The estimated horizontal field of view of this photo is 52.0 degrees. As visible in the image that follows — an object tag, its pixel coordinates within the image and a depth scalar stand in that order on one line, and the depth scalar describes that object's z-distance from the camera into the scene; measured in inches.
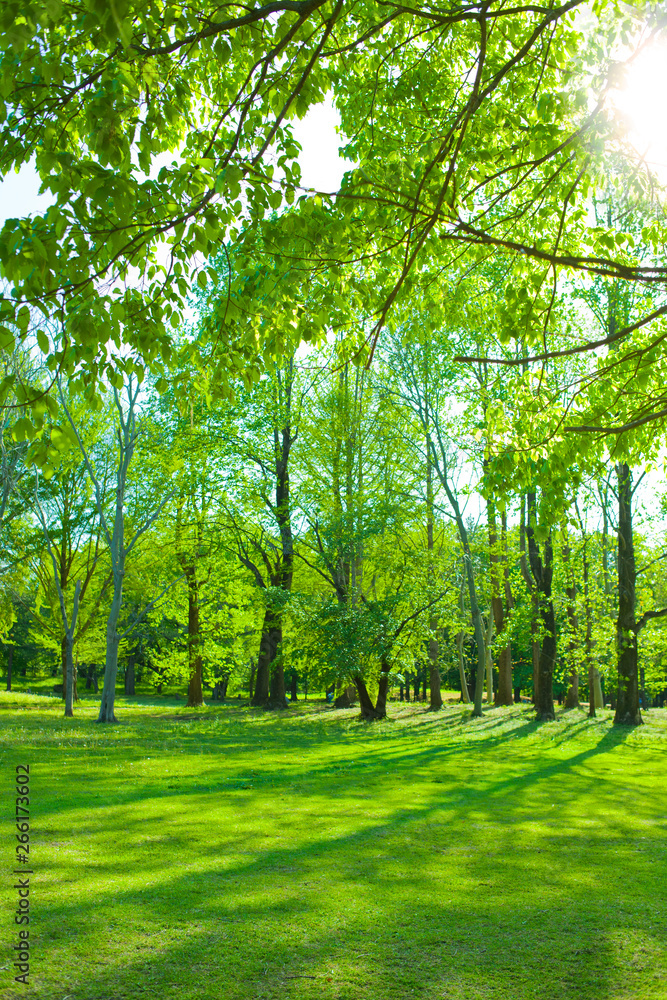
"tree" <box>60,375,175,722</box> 741.3
